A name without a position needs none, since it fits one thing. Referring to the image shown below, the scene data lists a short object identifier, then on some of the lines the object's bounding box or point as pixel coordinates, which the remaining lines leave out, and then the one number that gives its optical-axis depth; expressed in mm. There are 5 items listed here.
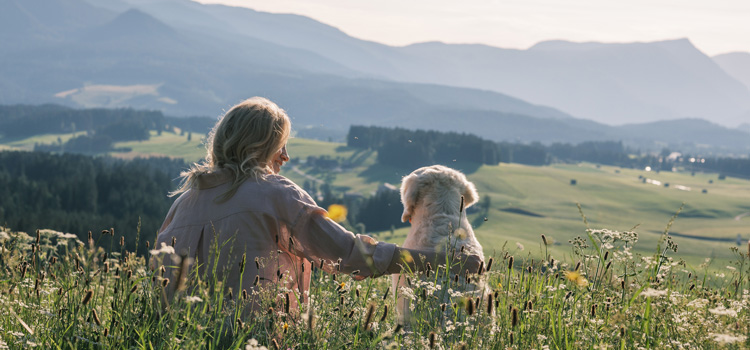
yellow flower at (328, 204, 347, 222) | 4176
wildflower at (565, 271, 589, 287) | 2937
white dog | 5676
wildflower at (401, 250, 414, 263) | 3830
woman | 4254
